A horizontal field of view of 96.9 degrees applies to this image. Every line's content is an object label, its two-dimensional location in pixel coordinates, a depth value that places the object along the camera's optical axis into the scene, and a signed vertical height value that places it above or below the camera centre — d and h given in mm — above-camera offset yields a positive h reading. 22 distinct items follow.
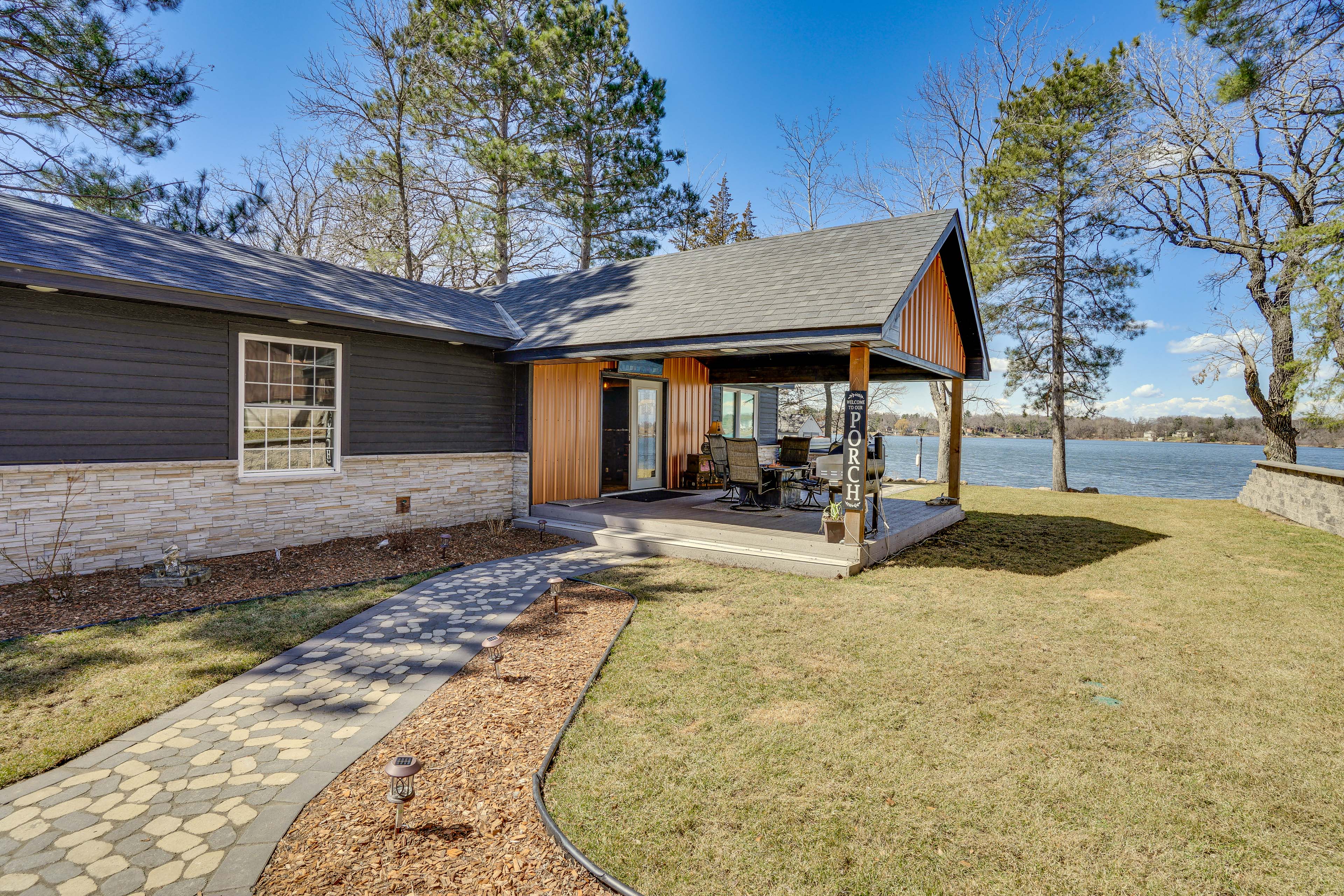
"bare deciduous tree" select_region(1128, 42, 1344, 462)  12312 +6138
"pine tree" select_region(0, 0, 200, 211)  8281 +5166
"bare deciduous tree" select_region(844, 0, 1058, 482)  17016 +10032
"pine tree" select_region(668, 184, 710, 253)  17719 +7049
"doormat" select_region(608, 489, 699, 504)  10109 -970
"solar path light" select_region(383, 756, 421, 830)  2340 -1394
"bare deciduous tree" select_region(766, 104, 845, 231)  20594 +9599
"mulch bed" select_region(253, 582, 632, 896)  2141 -1573
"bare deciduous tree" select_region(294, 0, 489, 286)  15383 +7915
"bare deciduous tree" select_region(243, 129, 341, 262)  18453 +7657
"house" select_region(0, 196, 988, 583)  5703 +924
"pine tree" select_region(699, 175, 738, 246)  26733 +10100
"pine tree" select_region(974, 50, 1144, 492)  14961 +5606
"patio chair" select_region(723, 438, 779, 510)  8469 -440
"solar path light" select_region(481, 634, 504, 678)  3697 -1392
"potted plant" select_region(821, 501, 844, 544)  6656 -923
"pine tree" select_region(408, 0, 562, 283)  14820 +8914
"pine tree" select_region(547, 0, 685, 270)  15781 +8281
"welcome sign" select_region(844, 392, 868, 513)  6352 -53
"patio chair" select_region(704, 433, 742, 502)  9570 -267
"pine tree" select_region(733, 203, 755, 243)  26953 +9568
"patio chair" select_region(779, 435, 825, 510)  9609 -221
